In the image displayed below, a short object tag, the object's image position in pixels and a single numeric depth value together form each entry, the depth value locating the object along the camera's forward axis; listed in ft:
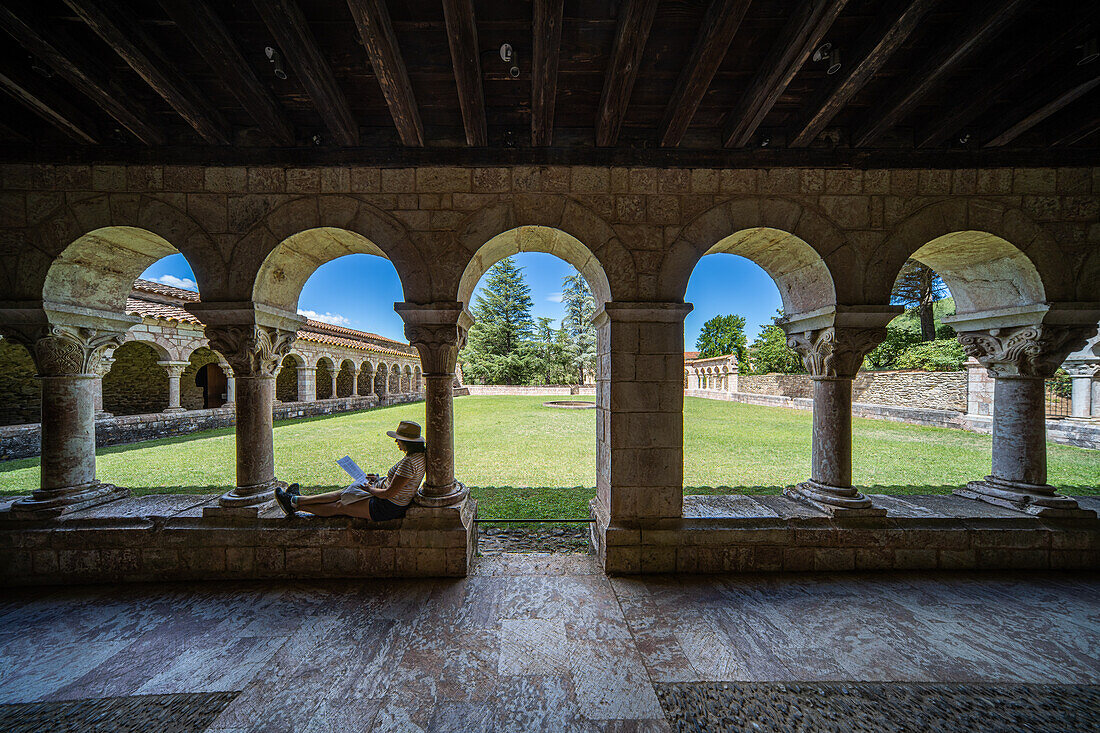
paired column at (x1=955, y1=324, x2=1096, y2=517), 10.30
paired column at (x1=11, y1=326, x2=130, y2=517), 9.93
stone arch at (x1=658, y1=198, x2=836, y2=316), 9.88
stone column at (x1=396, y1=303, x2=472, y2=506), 9.82
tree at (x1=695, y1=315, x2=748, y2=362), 122.31
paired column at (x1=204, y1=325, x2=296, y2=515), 9.95
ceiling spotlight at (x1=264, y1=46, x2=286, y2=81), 7.30
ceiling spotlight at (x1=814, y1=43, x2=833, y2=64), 7.11
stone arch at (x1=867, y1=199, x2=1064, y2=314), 9.99
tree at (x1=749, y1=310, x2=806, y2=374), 87.18
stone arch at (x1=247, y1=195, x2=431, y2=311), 9.78
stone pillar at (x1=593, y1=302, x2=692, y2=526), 9.88
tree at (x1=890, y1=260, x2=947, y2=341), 60.44
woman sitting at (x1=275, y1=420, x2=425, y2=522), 9.61
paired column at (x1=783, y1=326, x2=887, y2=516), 10.18
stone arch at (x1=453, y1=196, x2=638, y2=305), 9.81
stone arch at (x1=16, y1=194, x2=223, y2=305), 9.61
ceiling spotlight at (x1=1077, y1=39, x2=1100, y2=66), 7.08
